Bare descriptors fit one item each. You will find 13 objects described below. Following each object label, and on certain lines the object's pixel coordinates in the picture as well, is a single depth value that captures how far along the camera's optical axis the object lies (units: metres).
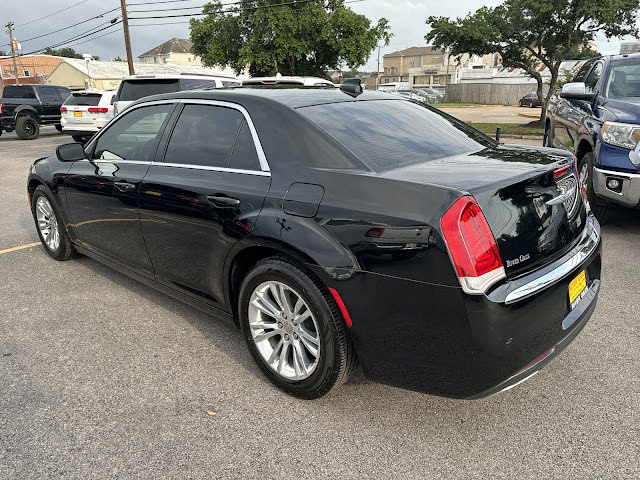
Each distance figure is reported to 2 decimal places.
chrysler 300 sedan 2.18
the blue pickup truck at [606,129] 4.97
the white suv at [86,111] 14.16
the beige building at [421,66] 92.19
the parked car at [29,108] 18.98
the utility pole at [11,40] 59.33
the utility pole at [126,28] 28.02
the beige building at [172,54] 95.06
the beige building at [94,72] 57.75
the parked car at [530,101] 40.74
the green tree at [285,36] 28.31
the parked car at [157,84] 9.66
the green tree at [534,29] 16.09
